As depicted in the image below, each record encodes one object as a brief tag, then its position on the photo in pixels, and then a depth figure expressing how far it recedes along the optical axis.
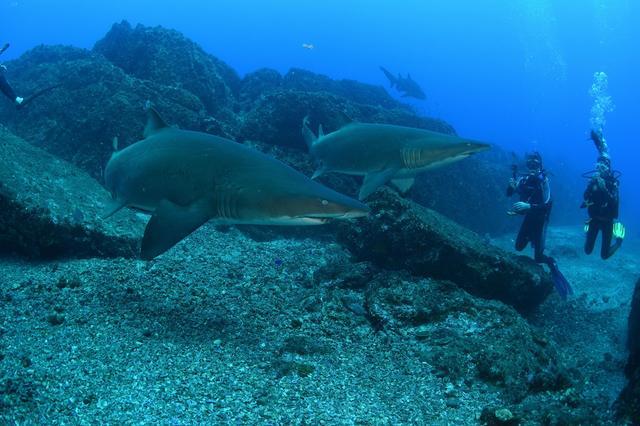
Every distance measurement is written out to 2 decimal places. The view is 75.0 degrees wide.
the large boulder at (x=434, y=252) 6.73
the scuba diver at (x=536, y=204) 10.50
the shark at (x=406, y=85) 30.81
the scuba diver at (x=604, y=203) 11.08
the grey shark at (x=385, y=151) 6.16
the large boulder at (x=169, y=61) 16.22
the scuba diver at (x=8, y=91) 11.33
